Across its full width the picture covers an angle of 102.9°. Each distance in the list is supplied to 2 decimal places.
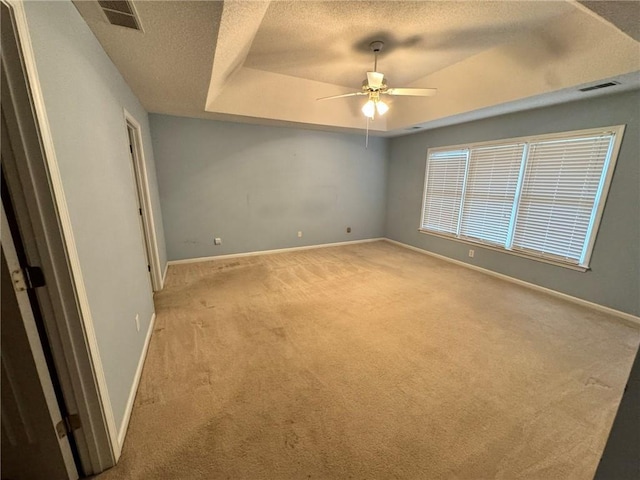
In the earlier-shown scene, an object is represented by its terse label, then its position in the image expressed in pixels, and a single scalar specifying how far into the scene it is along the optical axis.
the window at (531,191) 2.94
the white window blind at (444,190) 4.43
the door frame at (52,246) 0.89
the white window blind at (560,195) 2.94
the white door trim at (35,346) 0.95
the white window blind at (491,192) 3.70
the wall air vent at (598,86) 2.43
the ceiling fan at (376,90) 2.70
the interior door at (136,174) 2.90
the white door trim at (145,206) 2.96
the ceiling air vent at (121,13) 1.32
